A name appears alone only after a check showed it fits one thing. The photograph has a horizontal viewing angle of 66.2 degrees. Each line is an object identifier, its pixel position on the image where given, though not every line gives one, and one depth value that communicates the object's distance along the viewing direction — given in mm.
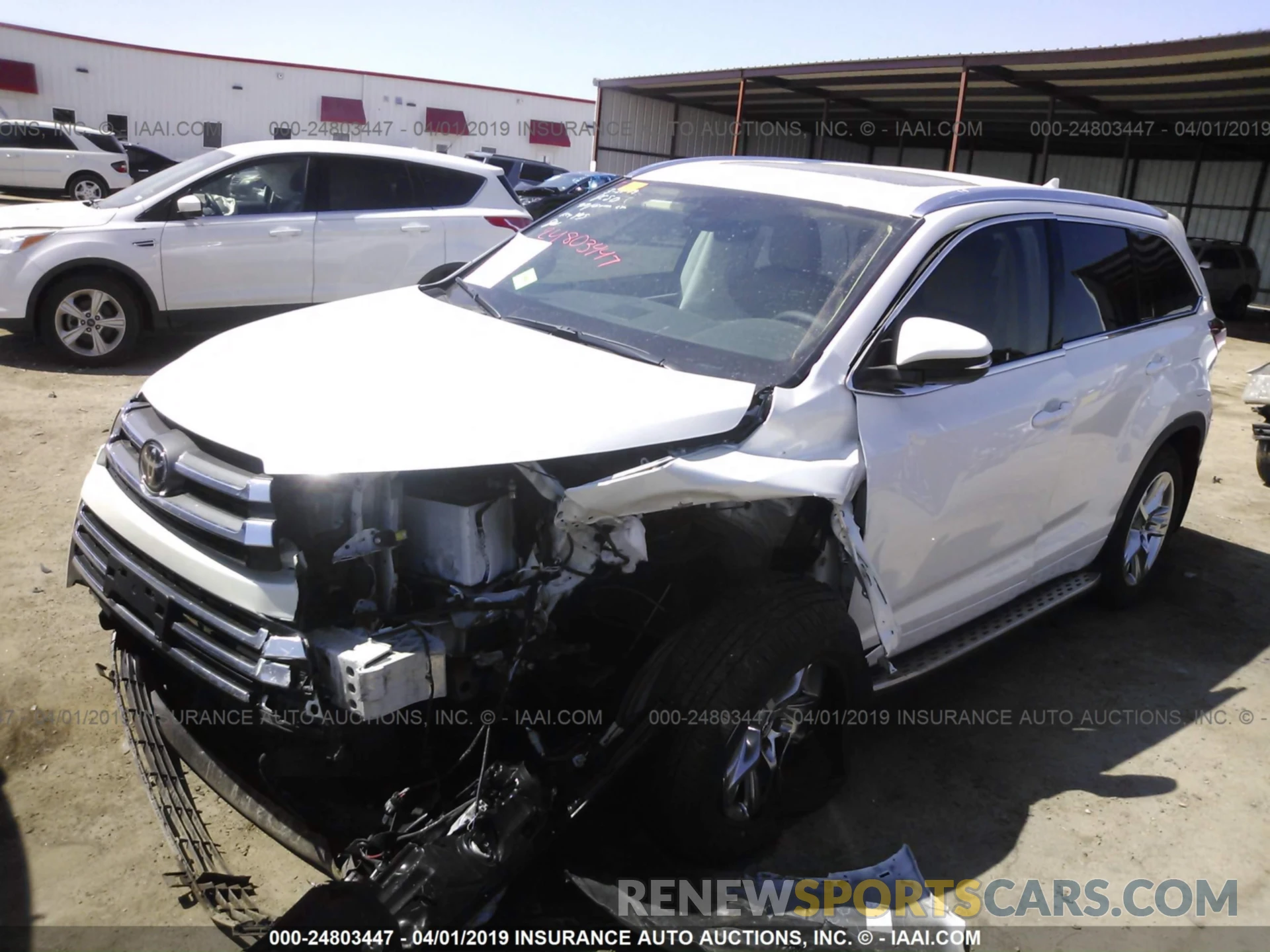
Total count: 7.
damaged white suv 2422
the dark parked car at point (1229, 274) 19172
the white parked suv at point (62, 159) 19562
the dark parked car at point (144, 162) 22656
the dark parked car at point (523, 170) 21766
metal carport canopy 15297
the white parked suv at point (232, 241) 7500
